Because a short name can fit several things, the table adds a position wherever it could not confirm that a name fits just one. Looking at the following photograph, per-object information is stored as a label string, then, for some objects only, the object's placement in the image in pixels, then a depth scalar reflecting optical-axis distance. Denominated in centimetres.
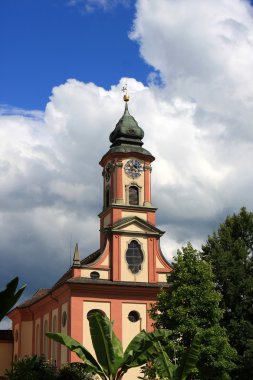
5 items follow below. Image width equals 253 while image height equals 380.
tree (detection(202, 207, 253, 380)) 3450
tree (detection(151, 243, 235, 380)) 3153
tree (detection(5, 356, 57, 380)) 2574
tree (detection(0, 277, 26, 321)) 1309
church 4225
